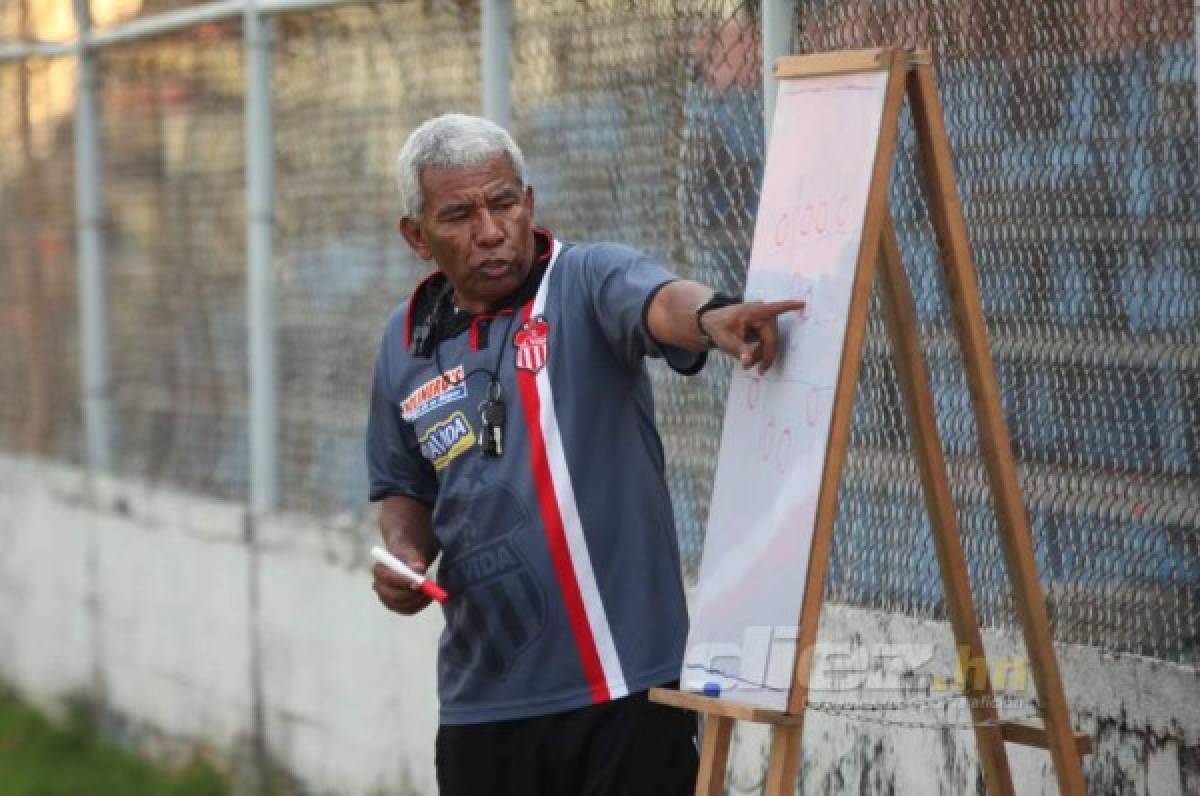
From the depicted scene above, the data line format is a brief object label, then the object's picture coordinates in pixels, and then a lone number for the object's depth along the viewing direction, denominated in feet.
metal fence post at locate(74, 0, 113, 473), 61.36
